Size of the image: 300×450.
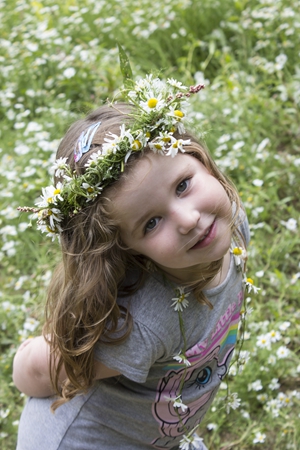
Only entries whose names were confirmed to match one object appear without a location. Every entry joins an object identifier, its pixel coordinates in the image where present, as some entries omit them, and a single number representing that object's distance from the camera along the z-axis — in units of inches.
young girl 42.3
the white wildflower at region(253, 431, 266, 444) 54.3
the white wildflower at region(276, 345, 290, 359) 56.0
